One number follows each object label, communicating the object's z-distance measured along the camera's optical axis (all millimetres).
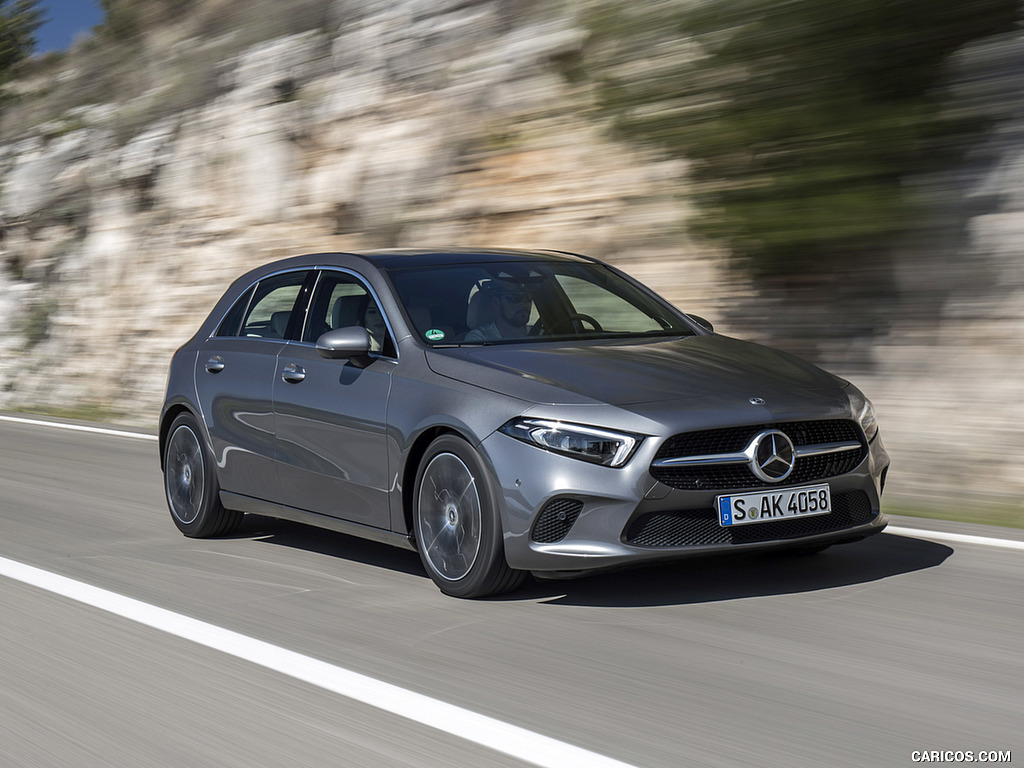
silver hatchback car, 5453
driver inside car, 6465
